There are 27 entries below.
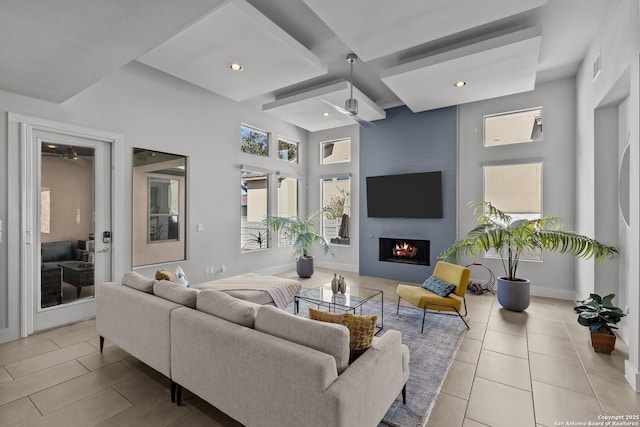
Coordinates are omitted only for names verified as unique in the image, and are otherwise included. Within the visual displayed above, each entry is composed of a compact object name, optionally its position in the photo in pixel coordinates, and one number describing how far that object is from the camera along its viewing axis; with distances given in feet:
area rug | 6.93
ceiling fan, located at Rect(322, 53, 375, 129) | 13.89
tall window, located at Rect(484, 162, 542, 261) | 16.71
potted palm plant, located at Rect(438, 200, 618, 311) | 12.71
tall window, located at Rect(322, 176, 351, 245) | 23.49
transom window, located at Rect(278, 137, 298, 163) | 23.04
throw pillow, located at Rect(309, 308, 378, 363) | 5.98
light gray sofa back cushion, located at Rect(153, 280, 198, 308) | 7.90
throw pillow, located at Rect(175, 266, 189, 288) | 10.83
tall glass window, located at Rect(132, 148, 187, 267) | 14.39
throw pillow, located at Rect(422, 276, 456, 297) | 11.87
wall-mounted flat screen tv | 19.04
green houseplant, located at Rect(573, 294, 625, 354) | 9.74
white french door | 11.23
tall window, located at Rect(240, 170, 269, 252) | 20.12
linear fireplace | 19.80
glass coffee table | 11.34
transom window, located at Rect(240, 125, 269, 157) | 20.08
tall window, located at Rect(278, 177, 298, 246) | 23.02
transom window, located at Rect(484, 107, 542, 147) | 16.74
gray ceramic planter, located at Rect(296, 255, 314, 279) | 20.79
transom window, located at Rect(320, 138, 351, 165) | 23.54
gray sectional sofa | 4.90
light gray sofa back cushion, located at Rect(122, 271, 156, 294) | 8.98
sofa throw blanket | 12.25
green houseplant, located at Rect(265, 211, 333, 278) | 20.79
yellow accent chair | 11.59
